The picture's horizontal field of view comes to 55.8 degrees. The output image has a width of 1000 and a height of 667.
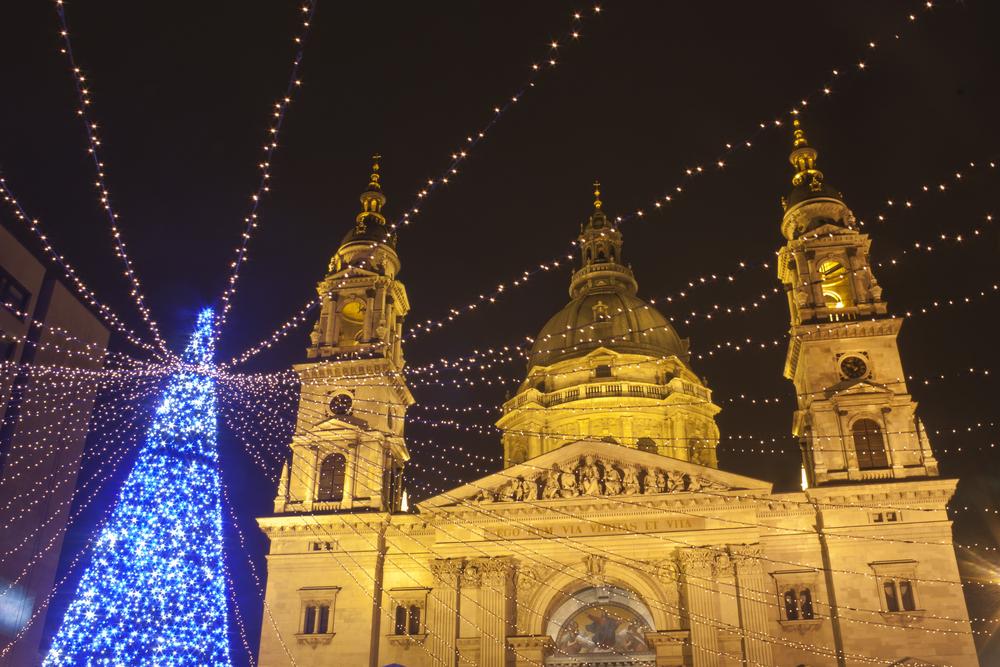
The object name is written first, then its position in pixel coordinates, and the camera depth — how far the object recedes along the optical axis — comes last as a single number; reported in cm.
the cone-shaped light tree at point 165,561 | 2688
